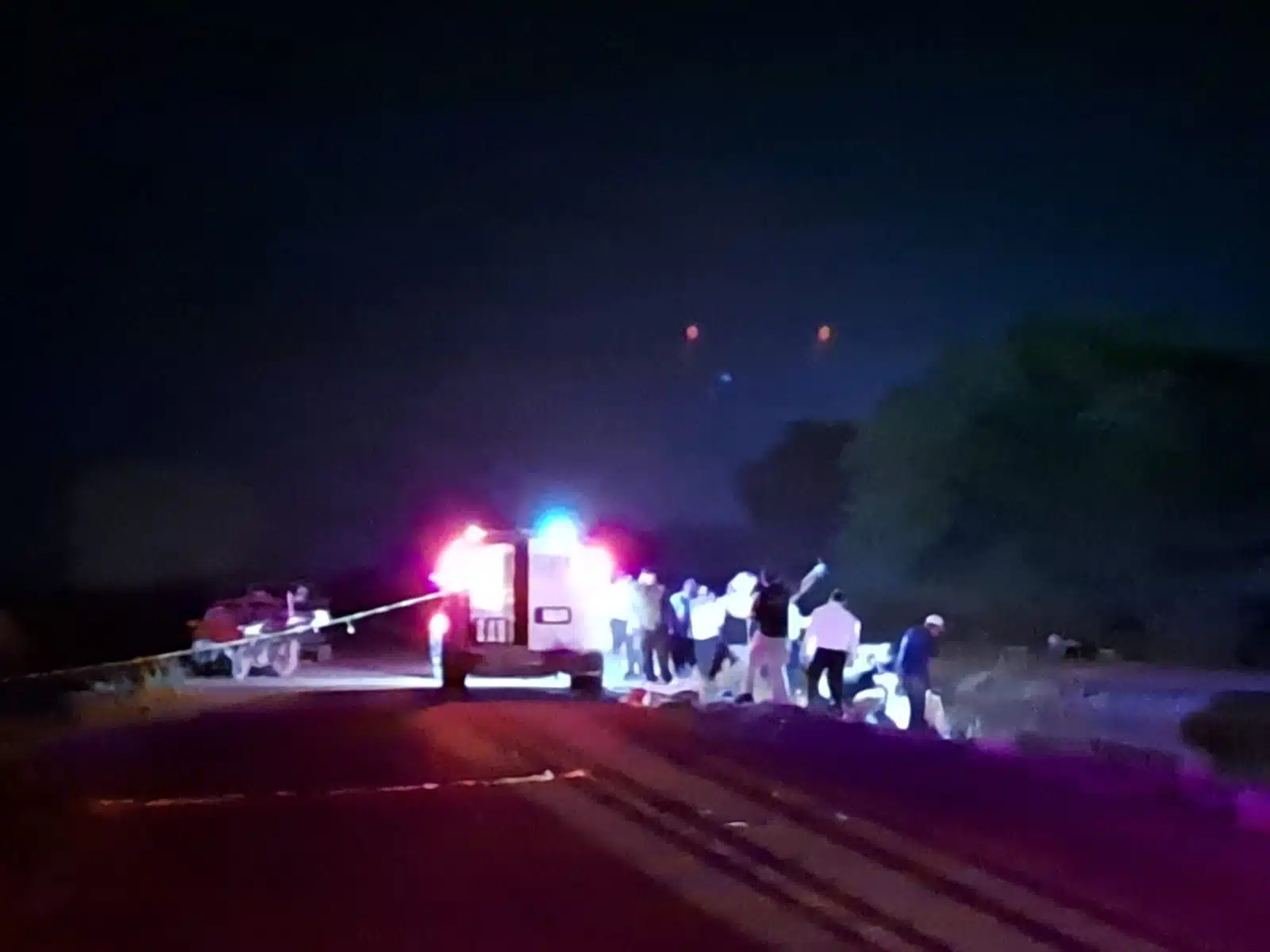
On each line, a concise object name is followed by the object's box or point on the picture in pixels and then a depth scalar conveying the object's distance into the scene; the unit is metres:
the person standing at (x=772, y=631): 19.59
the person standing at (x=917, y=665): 19.02
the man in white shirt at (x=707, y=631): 22.92
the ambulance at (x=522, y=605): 23.06
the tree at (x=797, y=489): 67.88
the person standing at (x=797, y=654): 21.84
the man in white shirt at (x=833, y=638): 19.31
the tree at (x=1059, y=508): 44.09
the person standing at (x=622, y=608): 23.62
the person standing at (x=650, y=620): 23.52
